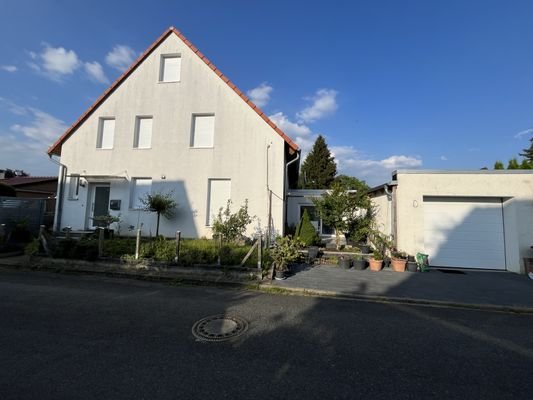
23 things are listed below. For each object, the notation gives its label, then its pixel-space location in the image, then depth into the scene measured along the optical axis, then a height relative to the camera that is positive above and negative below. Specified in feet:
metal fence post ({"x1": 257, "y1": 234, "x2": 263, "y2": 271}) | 22.75 -1.92
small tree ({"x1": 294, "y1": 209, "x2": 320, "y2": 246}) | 35.63 +0.33
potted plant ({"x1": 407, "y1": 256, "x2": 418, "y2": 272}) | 28.06 -3.13
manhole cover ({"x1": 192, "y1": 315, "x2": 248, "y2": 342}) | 12.20 -4.84
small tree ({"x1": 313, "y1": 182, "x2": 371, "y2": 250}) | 35.68 +4.14
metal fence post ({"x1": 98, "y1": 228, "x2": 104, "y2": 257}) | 24.99 -1.52
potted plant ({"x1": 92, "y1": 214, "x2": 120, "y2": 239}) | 34.12 +1.17
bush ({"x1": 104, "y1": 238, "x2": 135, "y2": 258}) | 25.67 -1.86
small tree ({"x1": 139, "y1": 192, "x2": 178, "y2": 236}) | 33.42 +3.61
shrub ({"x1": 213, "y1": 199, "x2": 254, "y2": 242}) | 31.35 +1.00
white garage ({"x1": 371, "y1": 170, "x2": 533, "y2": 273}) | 29.37 +2.84
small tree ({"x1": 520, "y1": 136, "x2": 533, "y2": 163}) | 102.77 +35.09
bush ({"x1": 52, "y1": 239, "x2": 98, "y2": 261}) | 24.88 -2.05
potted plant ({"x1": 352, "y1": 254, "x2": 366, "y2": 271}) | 28.60 -3.04
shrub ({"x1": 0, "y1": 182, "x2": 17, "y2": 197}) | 55.52 +8.16
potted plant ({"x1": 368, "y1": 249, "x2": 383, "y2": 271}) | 28.30 -2.76
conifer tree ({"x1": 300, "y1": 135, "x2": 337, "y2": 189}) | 114.32 +30.45
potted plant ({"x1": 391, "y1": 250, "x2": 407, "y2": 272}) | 27.99 -2.71
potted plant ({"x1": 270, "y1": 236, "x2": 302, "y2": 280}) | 22.93 -1.93
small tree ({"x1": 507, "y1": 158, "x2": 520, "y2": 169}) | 81.19 +23.85
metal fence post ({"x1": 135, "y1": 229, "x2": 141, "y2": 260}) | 24.35 -1.87
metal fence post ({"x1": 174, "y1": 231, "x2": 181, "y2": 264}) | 23.67 -1.64
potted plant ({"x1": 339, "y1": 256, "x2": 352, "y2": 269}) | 29.01 -3.01
